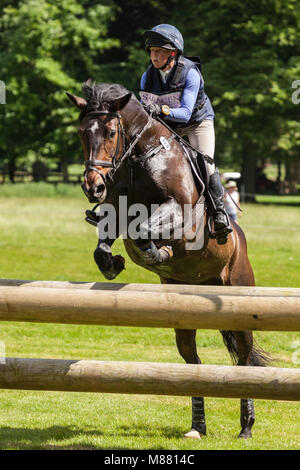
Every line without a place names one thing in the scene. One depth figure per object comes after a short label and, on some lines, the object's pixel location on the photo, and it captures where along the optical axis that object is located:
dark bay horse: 10.88
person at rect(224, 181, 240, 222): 31.96
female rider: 12.16
